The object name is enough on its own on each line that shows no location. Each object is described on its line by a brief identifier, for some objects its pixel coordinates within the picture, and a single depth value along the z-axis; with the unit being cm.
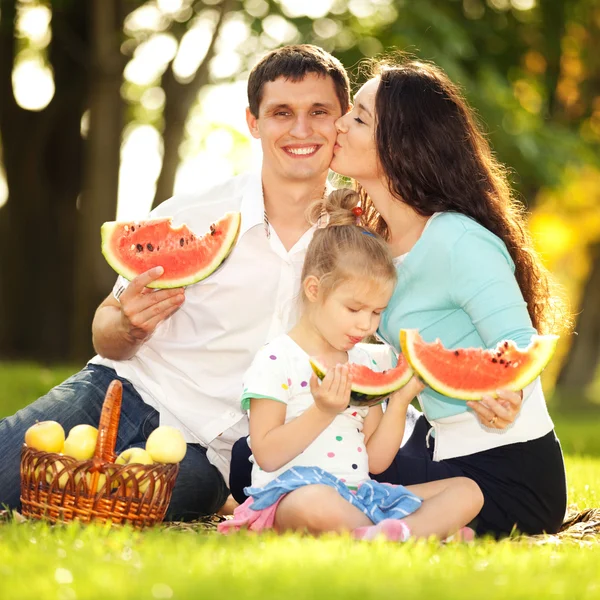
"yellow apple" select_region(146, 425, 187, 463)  416
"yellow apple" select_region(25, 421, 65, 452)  418
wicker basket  394
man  507
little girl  394
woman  433
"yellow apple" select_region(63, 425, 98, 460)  417
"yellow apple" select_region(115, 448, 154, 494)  404
